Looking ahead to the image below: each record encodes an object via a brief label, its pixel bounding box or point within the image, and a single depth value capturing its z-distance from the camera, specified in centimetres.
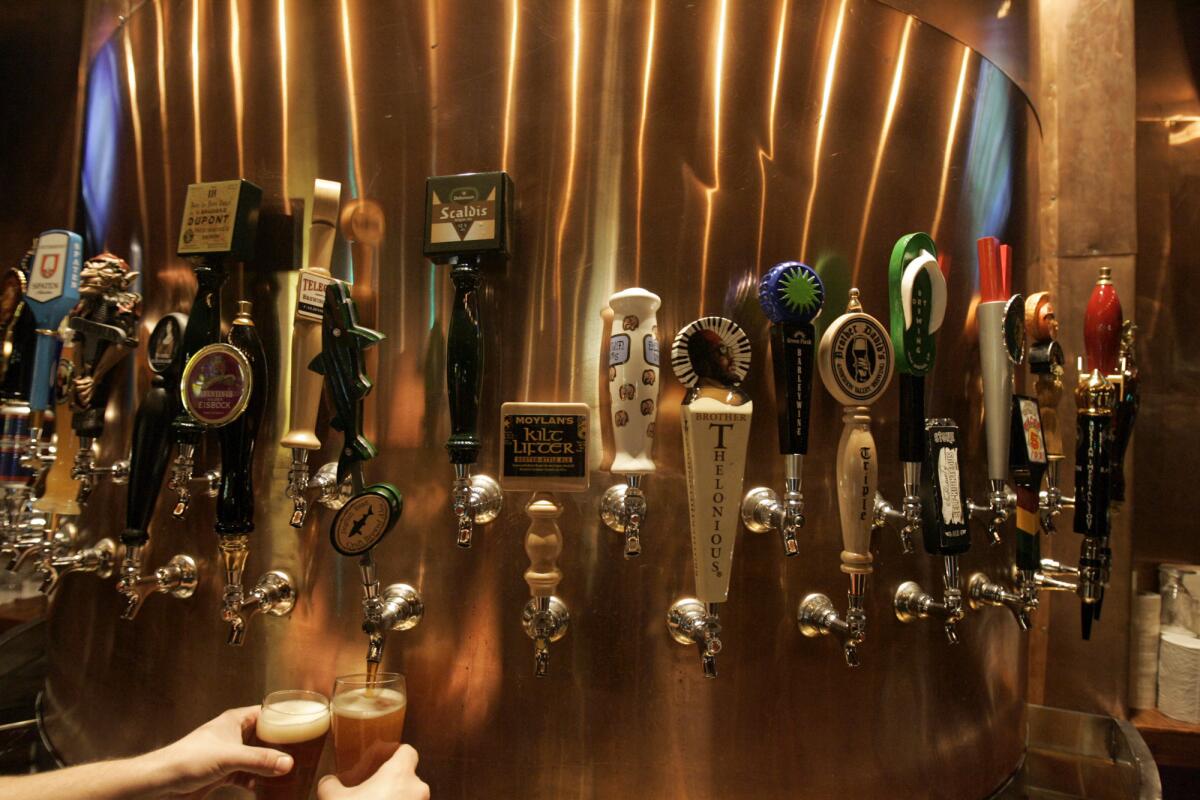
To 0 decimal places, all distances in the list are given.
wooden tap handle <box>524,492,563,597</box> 112
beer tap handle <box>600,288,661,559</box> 112
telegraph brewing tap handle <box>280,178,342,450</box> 124
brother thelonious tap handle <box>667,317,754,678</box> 109
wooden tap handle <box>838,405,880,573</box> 115
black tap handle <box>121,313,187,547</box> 131
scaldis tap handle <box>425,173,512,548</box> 115
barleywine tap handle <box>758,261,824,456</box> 114
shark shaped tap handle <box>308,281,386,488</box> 118
